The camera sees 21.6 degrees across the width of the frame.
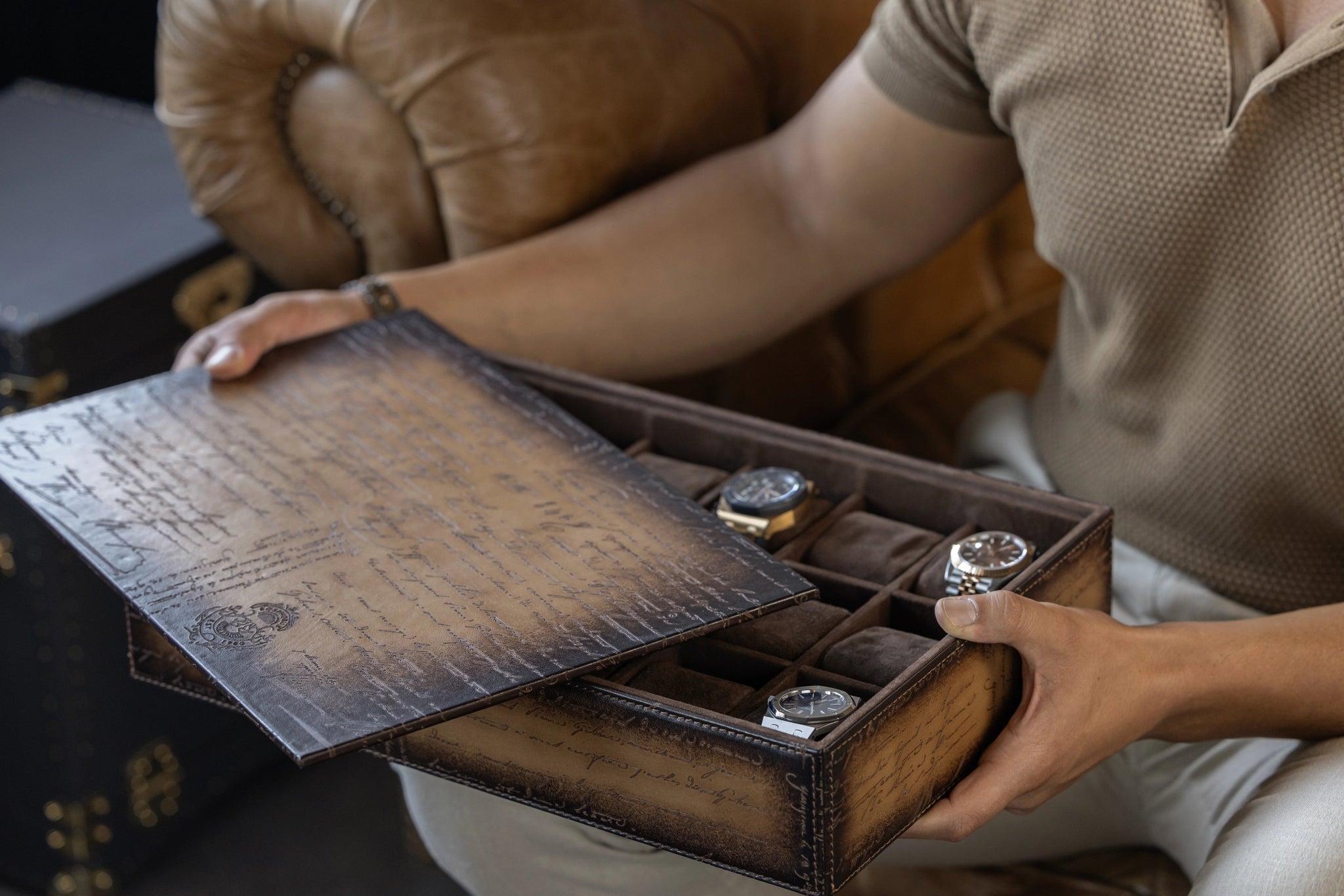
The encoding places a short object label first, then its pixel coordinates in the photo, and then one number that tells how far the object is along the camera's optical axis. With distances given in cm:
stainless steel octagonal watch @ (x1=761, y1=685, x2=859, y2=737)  157
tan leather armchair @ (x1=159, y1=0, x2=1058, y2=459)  199
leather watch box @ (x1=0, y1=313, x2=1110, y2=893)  156
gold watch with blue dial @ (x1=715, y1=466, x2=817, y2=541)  174
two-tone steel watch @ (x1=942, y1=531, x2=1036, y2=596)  167
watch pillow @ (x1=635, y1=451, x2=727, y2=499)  178
